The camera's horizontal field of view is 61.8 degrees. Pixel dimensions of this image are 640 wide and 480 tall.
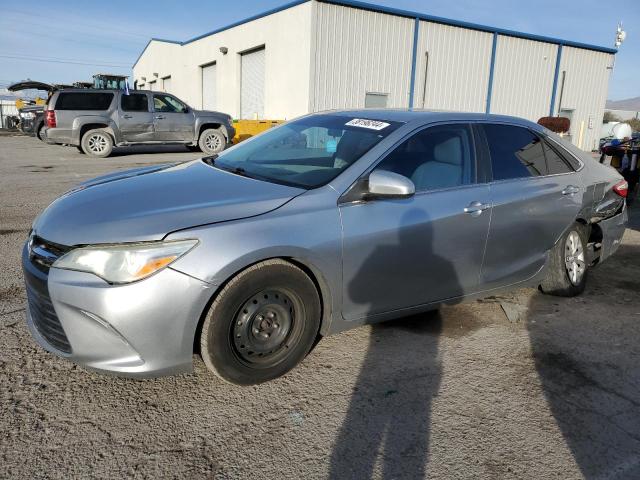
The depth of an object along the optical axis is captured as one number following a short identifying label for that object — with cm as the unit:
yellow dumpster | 1817
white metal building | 1891
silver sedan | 258
